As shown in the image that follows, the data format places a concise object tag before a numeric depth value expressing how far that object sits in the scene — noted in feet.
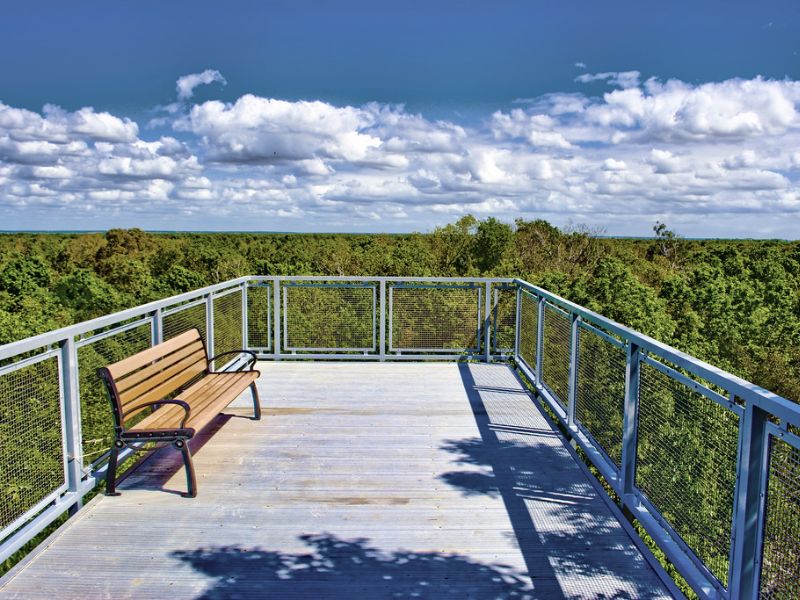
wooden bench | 12.85
